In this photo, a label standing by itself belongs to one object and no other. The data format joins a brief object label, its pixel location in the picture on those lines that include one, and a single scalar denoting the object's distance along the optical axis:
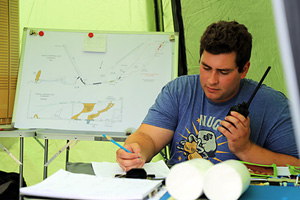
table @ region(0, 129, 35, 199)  1.95
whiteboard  2.12
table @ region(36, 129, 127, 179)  1.96
